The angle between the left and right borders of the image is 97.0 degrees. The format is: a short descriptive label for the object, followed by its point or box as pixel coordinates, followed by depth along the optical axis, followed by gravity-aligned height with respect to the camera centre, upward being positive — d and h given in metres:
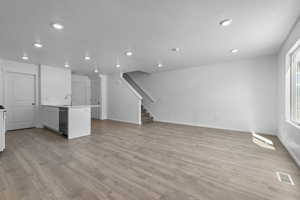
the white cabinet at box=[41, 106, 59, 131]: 4.53 -0.63
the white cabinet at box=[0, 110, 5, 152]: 2.80 -0.65
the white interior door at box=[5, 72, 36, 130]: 4.84 -0.01
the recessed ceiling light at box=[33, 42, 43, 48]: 3.20 +1.37
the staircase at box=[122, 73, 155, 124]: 6.83 +0.05
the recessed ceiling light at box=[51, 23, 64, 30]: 2.35 +1.34
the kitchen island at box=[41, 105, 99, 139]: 4.00 -0.66
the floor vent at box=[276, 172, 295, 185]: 1.91 -1.18
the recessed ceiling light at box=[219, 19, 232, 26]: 2.23 +1.34
